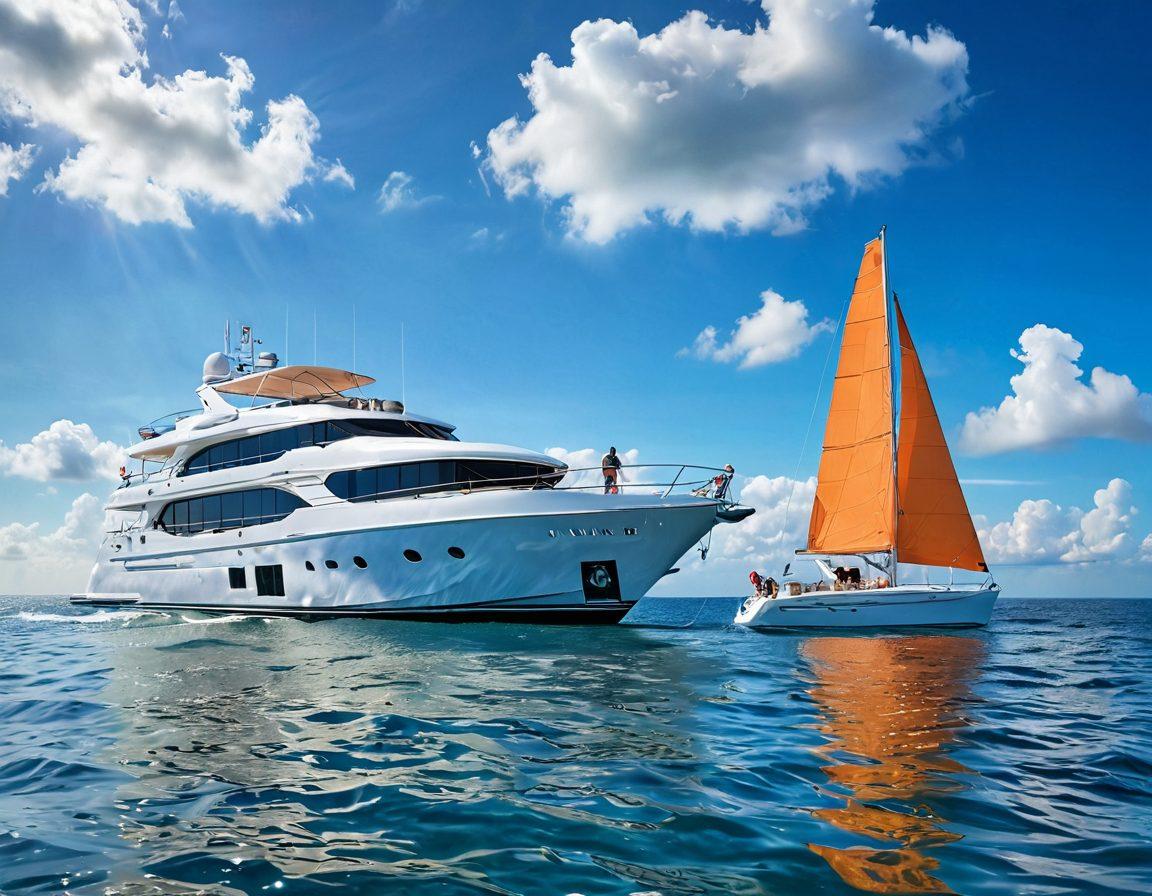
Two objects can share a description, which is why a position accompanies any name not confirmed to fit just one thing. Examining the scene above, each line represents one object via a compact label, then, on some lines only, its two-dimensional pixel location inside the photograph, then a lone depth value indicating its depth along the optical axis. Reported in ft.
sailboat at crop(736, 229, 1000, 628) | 77.66
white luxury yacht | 56.70
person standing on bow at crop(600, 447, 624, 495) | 58.13
